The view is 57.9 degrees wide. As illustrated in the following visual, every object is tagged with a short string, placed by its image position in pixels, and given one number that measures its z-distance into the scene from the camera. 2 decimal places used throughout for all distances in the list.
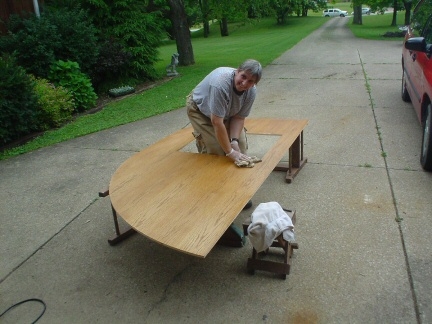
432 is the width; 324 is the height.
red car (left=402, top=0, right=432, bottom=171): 4.23
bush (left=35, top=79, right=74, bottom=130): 6.87
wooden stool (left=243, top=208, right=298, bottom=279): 2.76
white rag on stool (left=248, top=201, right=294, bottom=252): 2.65
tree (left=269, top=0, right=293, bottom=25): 13.97
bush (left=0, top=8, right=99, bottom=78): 7.77
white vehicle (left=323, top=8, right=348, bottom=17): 65.16
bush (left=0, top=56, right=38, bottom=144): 5.90
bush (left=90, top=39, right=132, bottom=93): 9.35
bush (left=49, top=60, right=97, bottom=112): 8.07
